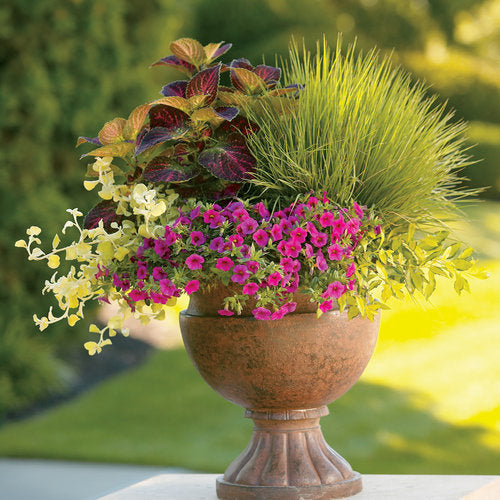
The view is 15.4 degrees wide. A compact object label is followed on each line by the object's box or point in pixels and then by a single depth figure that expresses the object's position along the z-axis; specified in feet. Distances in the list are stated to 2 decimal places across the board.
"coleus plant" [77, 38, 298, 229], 10.61
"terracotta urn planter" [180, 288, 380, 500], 10.55
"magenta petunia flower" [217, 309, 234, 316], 10.45
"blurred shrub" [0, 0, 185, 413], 22.60
